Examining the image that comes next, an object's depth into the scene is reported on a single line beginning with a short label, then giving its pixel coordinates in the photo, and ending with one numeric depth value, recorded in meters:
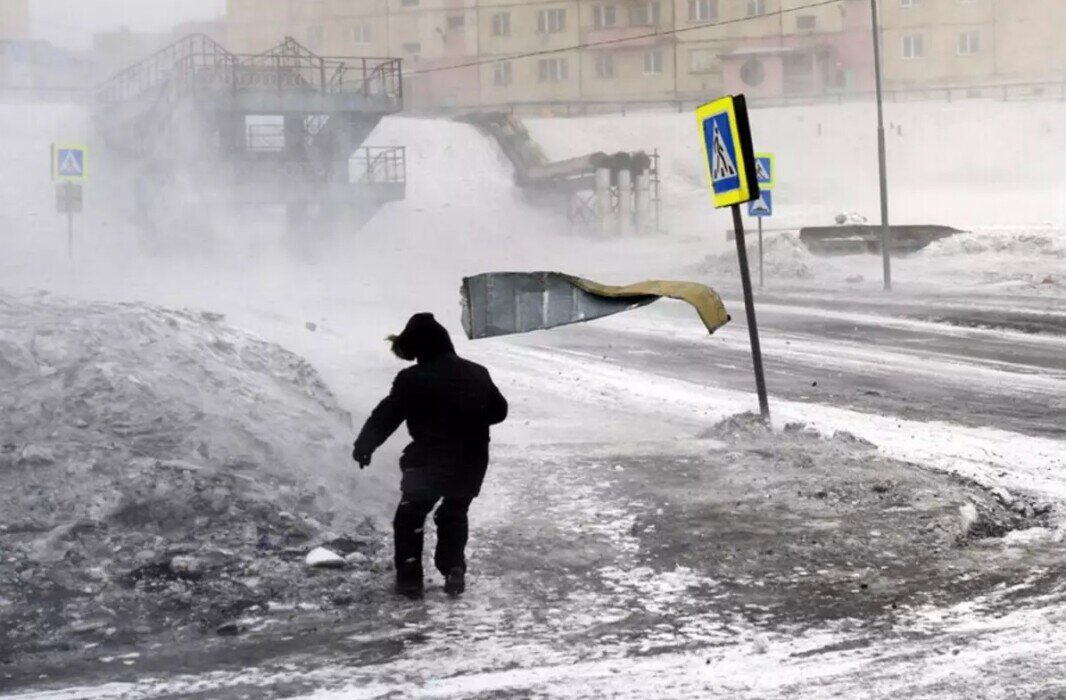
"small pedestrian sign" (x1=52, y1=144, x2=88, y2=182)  27.03
